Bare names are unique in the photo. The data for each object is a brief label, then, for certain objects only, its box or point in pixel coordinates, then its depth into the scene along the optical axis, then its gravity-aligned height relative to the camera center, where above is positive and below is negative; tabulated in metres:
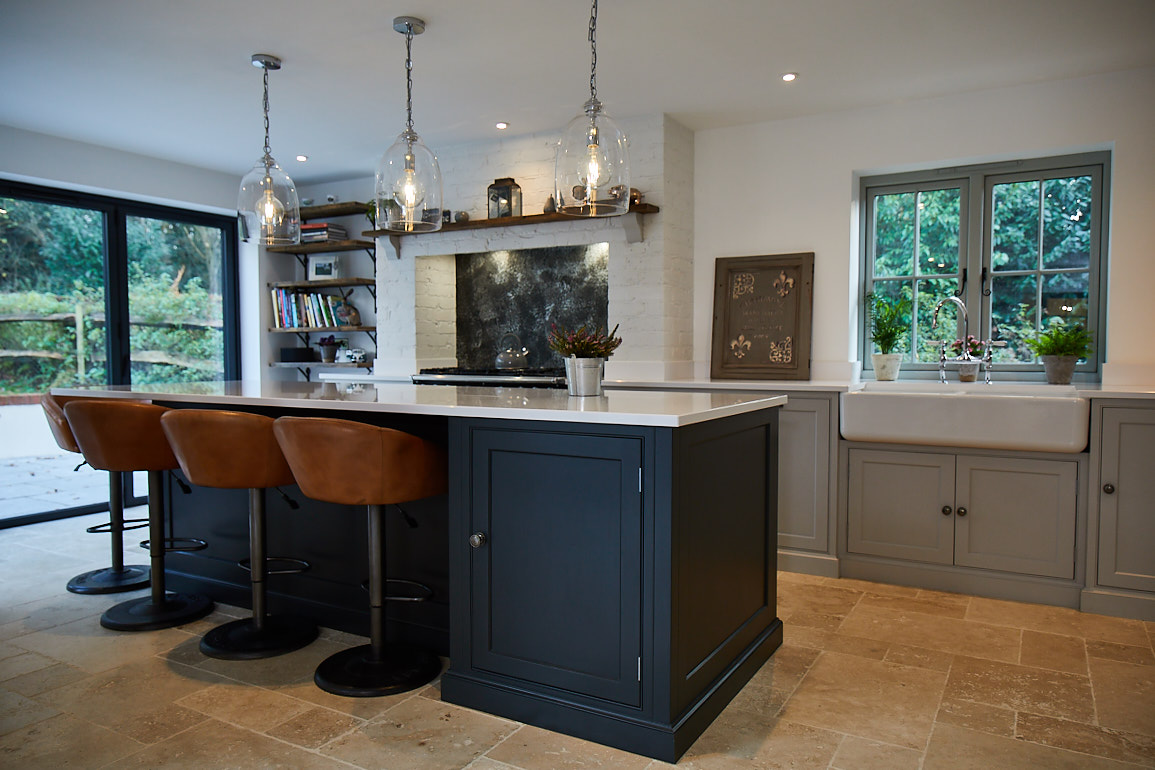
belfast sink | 3.30 -0.32
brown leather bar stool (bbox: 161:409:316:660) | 2.63 -0.41
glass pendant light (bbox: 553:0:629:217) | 2.57 +0.62
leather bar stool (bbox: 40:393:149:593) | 3.49 -0.84
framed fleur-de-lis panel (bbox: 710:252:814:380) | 4.46 +0.18
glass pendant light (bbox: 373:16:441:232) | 3.02 +0.64
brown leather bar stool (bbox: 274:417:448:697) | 2.34 -0.42
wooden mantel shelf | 4.42 +0.79
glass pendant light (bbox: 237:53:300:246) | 3.47 +0.65
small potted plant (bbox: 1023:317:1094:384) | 3.85 -0.02
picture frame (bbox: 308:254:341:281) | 6.16 +0.65
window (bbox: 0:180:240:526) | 4.98 +0.31
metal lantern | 4.93 +0.95
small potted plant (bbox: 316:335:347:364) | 6.16 +0.00
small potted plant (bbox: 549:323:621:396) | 2.71 -0.04
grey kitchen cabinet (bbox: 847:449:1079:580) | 3.40 -0.76
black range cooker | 4.66 -0.19
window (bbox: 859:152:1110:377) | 4.05 +0.55
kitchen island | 2.08 -0.62
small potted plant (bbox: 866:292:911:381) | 4.35 +0.08
